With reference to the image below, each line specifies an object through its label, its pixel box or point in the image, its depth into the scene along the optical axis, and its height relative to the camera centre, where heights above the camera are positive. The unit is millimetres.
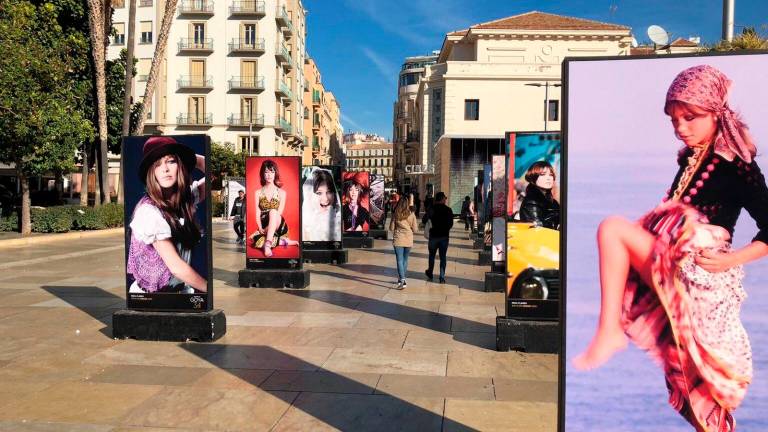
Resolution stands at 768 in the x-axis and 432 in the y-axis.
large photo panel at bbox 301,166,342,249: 14555 -39
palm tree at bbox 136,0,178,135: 26047 +6549
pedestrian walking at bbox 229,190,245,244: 18453 -298
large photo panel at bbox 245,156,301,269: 10734 -132
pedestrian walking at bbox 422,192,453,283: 11281 -322
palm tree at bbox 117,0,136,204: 26016 +5712
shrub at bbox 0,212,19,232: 22359 -620
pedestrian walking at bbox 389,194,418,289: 10805 -503
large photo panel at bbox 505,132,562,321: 6551 -240
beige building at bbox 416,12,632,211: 43812 +8807
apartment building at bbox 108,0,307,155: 53656 +11848
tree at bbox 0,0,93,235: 18547 +3185
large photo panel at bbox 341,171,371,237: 19188 +8
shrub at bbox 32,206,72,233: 22125 -508
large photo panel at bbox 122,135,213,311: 6633 -165
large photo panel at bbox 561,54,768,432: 2438 -157
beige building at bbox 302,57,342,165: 77688 +12000
